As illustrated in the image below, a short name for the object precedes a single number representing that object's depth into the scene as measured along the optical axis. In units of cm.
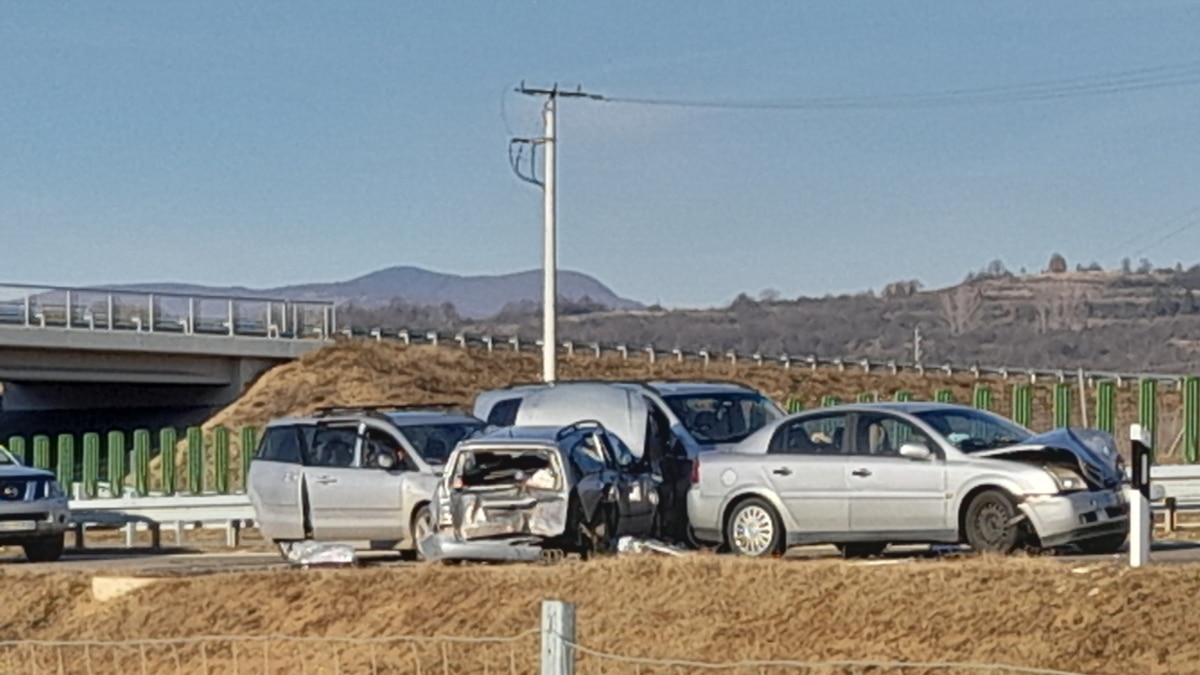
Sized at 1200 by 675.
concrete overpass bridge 6172
